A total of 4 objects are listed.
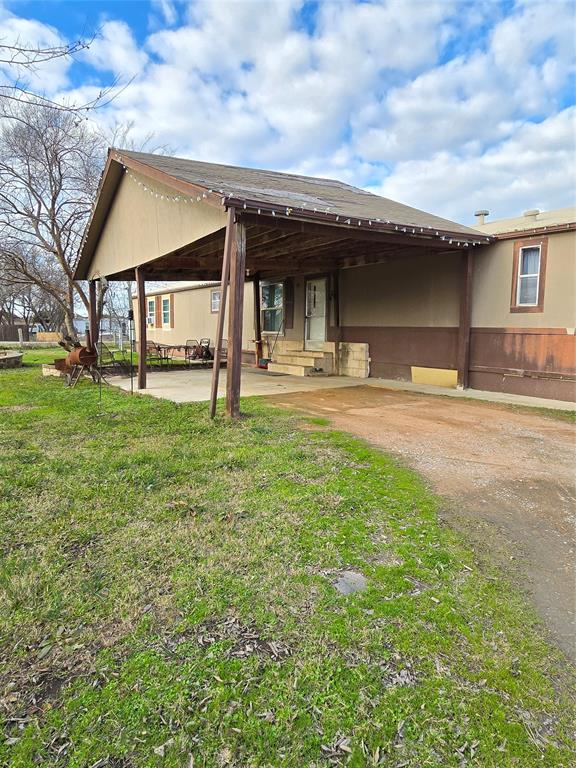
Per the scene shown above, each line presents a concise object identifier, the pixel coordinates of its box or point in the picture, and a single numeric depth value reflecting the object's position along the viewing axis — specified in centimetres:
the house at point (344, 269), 635
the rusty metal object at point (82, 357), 906
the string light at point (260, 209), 548
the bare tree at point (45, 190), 1323
